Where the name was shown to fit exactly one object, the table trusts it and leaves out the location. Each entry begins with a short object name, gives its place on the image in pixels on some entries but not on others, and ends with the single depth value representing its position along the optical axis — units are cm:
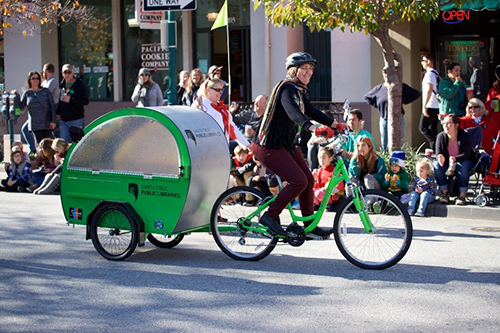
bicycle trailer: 847
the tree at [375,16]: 1227
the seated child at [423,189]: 1150
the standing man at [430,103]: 1459
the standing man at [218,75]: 1305
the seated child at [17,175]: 1465
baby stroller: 1158
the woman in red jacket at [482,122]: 1336
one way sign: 1238
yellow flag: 1409
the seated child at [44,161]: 1464
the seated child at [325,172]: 1171
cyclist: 822
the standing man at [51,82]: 1703
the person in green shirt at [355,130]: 1234
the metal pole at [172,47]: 1305
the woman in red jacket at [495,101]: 1392
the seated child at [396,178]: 1177
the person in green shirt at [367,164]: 1179
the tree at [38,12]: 1625
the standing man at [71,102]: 1667
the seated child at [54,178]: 1427
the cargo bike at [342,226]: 792
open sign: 1739
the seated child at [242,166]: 1295
